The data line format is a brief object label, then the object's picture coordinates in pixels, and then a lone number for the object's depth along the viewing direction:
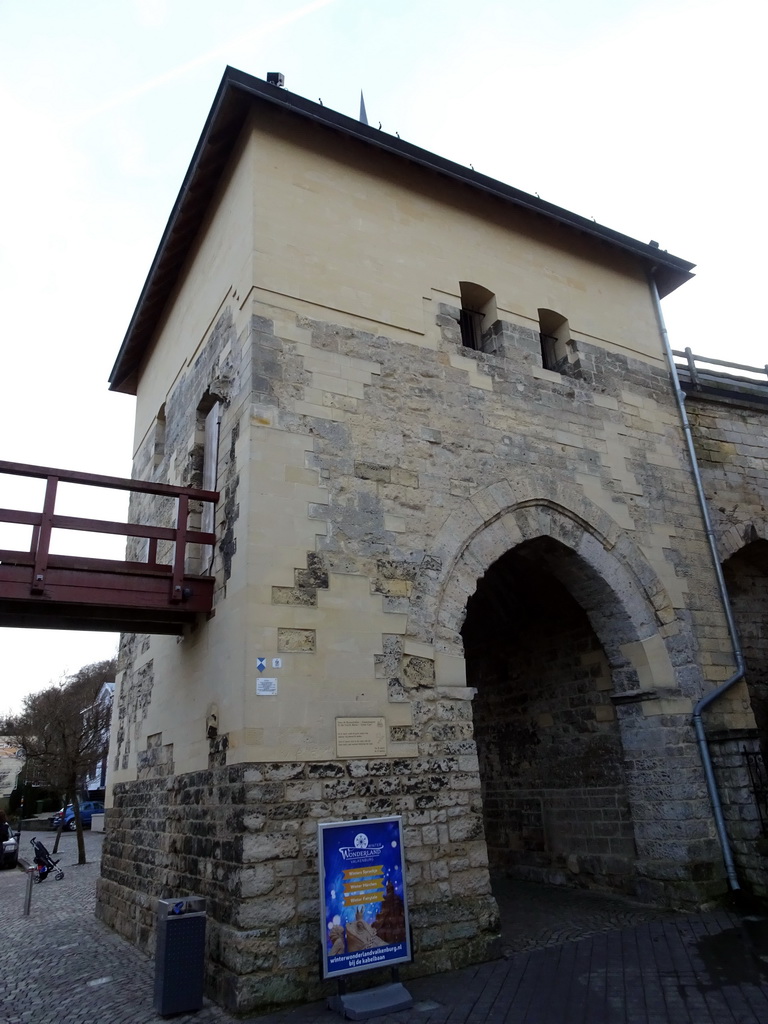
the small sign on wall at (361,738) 5.25
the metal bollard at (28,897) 9.22
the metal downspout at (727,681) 6.69
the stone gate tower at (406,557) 5.23
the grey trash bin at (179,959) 4.57
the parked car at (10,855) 15.49
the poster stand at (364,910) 4.41
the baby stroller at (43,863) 12.93
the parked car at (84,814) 25.27
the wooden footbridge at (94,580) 5.49
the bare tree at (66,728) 21.06
